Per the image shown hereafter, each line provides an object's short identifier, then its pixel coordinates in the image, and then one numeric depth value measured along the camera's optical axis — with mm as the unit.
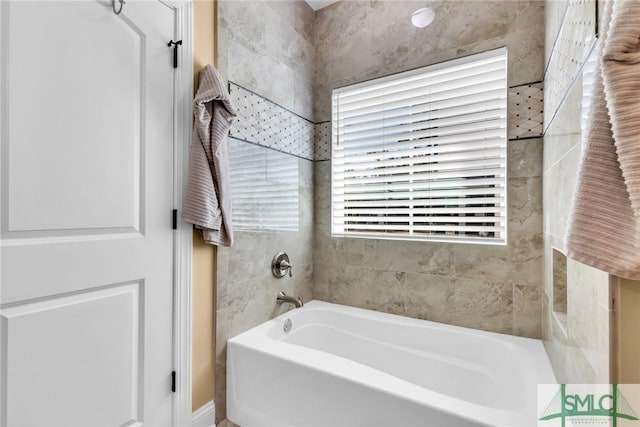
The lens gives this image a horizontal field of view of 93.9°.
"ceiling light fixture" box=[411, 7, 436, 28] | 1907
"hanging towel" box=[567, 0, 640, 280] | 552
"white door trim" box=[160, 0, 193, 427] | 1405
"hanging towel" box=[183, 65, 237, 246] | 1377
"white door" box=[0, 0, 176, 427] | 963
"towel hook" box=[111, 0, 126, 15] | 1189
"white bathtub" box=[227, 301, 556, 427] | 1149
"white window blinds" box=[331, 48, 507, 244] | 1779
